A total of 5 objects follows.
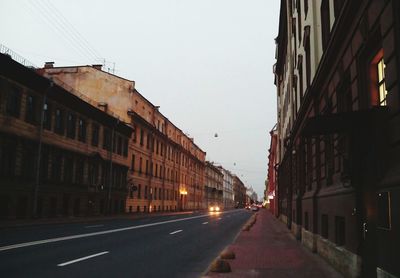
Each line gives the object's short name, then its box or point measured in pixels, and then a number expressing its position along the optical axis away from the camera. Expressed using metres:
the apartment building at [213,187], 109.31
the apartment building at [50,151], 27.66
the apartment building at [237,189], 174.55
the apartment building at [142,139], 49.00
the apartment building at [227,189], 143.43
